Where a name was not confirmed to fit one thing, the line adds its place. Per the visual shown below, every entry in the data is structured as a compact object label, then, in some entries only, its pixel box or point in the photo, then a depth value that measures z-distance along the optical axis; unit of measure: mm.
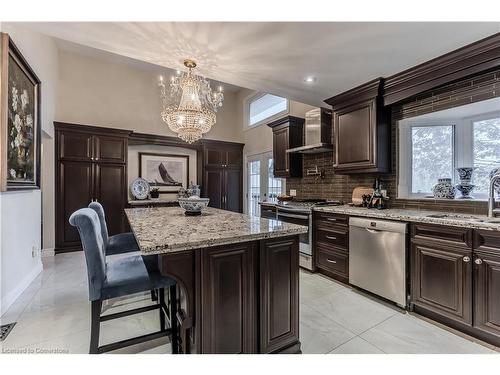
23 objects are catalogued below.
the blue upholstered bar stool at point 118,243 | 2396
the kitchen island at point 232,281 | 1271
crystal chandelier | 2783
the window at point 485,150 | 2301
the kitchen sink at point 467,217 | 1852
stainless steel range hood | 3713
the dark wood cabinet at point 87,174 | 4168
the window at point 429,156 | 2670
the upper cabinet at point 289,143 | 4246
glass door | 5316
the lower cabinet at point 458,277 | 1734
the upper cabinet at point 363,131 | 2883
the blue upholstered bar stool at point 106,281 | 1458
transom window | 5144
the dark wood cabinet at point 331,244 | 2824
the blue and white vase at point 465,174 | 2402
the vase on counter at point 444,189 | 2520
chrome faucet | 2033
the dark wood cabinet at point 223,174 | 5828
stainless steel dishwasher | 2252
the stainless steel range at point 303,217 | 3238
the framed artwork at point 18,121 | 2111
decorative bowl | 2346
